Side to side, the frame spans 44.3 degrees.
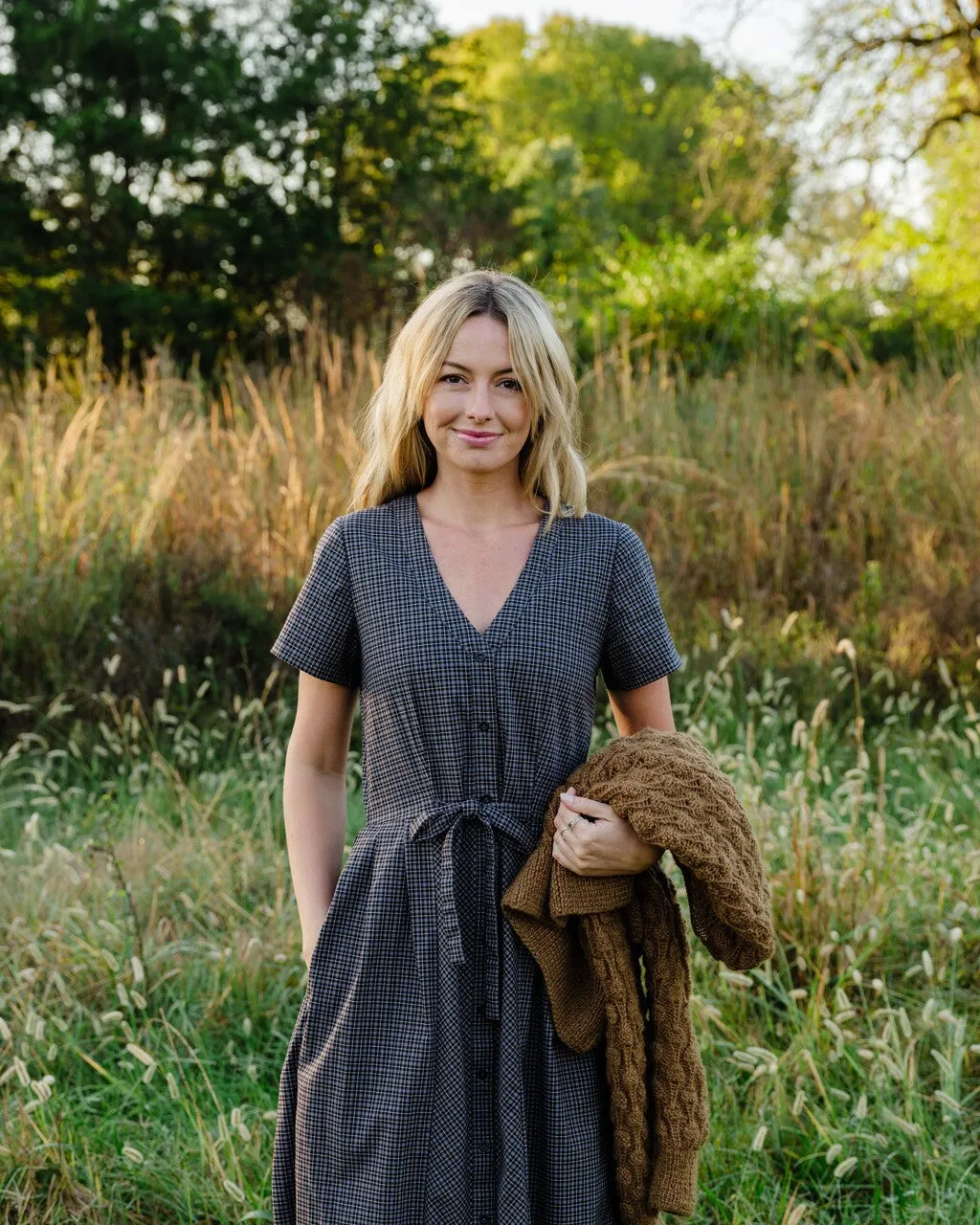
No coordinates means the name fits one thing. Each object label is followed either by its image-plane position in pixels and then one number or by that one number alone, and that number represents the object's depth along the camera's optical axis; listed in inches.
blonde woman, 66.1
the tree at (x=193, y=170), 572.1
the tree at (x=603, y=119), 975.6
